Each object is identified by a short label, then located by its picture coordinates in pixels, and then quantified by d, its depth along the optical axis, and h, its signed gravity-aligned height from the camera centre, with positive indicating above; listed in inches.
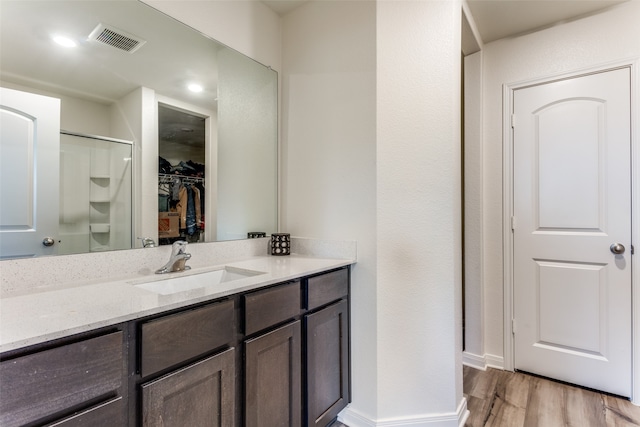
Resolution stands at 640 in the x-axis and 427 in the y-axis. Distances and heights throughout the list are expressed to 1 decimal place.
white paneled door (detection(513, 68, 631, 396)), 75.1 -3.7
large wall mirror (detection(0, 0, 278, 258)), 44.2 +15.4
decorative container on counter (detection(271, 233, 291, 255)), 75.8 -6.9
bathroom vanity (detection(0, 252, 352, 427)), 28.5 -17.3
